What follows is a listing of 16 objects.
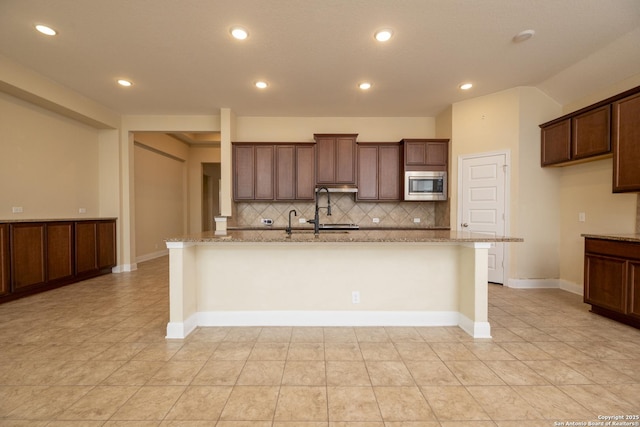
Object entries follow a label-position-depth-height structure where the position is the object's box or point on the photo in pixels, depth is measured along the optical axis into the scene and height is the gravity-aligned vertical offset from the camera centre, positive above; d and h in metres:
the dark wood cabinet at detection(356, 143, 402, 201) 4.95 +0.74
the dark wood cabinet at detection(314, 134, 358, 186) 4.91 +0.93
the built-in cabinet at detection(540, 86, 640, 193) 2.86 +0.89
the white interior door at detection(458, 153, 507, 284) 4.19 +0.19
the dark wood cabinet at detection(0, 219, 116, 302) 3.39 -0.62
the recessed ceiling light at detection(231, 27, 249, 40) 2.67 +1.79
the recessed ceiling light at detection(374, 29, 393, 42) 2.70 +1.79
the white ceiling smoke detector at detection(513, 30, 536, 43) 2.70 +1.78
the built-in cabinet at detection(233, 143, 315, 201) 4.92 +0.76
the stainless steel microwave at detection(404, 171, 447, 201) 4.80 +0.45
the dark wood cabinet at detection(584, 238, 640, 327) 2.65 -0.72
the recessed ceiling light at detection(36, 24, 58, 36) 2.64 +1.80
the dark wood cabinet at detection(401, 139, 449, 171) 4.79 +1.01
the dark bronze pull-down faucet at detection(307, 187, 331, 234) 2.79 -0.13
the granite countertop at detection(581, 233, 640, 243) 2.64 -0.28
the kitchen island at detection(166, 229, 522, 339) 2.74 -0.75
